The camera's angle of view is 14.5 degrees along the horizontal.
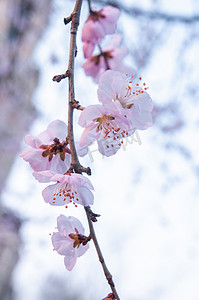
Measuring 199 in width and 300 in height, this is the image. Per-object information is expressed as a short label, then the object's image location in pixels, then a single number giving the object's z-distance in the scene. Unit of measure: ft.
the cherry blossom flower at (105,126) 1.28
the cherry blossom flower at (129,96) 1.30
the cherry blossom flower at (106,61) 1.68
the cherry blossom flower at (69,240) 1.34
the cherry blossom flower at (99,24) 1.62
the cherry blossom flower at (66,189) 1.25
